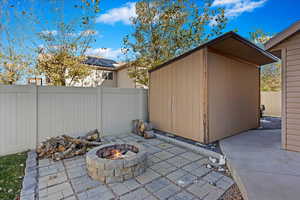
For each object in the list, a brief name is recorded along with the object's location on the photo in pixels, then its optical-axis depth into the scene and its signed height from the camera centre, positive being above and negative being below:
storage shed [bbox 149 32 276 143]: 3.91 +0.30
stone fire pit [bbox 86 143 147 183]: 2.35 -1.10
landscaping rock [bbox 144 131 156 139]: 4.87 -1.20
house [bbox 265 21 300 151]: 3.14 +0.34
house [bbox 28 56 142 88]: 10.98 +1.93
